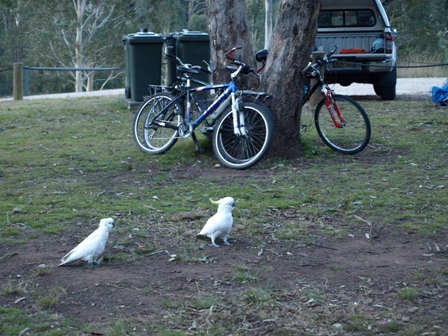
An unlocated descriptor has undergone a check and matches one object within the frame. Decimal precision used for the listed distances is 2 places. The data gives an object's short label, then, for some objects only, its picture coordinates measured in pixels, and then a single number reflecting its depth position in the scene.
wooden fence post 15.34
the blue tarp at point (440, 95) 11.75
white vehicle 12.38
